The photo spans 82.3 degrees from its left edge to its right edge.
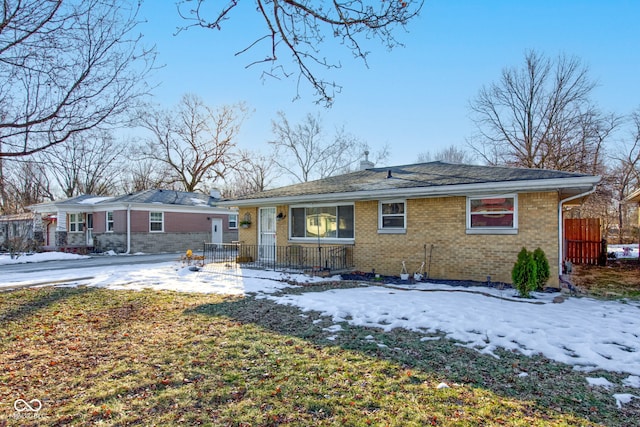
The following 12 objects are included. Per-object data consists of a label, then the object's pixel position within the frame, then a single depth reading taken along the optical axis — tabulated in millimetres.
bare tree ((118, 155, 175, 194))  37969
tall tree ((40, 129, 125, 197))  36284
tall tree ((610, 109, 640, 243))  31000
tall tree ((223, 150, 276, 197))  39375
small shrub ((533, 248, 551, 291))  8617
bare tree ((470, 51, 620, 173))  25141
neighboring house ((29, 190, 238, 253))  22438
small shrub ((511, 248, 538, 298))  8180
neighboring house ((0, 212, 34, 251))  23344
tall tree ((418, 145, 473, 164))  46281
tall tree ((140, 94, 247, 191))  36688
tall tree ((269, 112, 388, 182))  38500
